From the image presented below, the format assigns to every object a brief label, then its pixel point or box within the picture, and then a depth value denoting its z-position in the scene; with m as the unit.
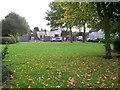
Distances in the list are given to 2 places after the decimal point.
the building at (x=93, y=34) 24.69
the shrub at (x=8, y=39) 14.79
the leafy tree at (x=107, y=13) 6.19
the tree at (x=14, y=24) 20.20
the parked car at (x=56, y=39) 23.05
